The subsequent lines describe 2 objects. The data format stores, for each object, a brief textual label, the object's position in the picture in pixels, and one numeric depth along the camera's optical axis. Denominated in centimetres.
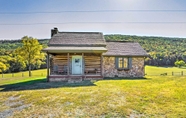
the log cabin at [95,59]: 1208
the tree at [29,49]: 2049
